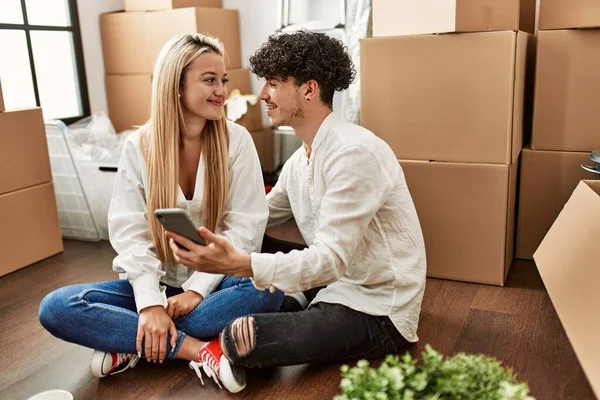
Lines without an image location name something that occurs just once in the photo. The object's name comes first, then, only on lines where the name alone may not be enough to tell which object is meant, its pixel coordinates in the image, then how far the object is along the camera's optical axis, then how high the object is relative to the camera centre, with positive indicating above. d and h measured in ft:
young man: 4.49 -1.45
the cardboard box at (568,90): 6.66 -0.49
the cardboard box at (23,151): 7.66 -1.10
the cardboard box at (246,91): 10.80 -0.62
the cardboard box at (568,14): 6.51 +0.34
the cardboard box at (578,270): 3.86 -1.65
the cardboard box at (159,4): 10.25 +0.95
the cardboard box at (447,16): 6.32 +0.36
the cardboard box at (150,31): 10.13 +0.49
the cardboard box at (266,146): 11.09 -1.65
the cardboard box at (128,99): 10.74 -0.67
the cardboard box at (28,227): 7.70 -2.11
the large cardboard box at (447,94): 6.36 -0.47
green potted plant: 2.69 -1.48
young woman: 4.92 -1.46
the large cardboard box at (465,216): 6.63 -1.83
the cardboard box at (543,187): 7.04 -1.63
